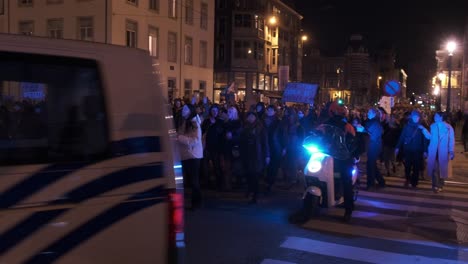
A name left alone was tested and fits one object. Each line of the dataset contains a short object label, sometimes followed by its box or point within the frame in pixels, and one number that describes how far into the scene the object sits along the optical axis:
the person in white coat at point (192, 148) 9.05
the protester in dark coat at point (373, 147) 12.09
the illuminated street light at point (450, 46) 27.12
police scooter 8.39
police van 3.19
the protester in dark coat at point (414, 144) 11.99
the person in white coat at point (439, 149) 11.66
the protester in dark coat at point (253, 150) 10.06
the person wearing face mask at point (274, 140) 11.75
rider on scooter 8.50
